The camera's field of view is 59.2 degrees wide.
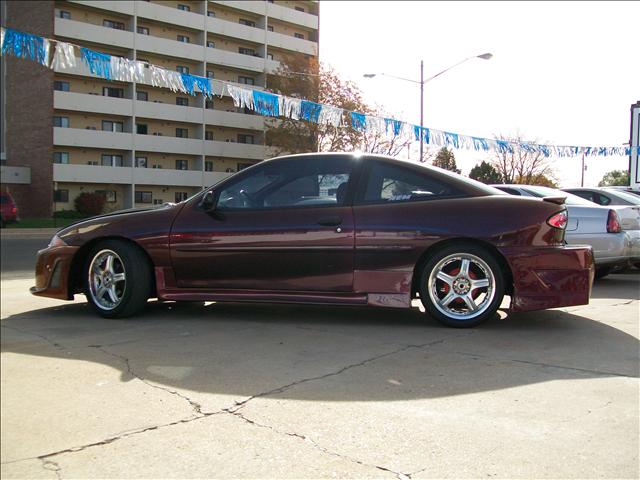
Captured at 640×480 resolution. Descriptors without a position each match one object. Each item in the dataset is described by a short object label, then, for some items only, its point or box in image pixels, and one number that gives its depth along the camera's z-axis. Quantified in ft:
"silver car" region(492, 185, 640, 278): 24.40
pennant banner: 20.86
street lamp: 63.70
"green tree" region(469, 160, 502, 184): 83.85
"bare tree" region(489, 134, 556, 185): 127.95
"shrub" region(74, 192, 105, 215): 121.82
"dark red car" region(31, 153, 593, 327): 15.33
